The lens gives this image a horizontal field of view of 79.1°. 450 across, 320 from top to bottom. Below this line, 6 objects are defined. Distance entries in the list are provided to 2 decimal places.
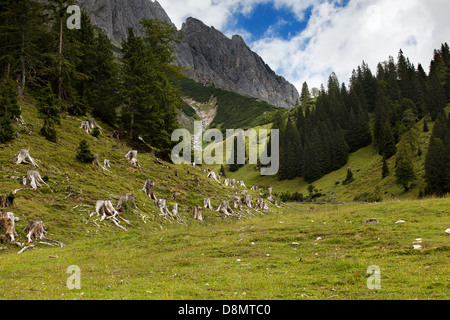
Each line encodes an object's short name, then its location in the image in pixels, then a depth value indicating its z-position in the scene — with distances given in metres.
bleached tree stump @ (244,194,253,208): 41.62
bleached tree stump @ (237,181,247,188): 61.96
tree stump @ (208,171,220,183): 50.42
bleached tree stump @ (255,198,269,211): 44.66
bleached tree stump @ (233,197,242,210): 37.78
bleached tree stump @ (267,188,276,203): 55.75
